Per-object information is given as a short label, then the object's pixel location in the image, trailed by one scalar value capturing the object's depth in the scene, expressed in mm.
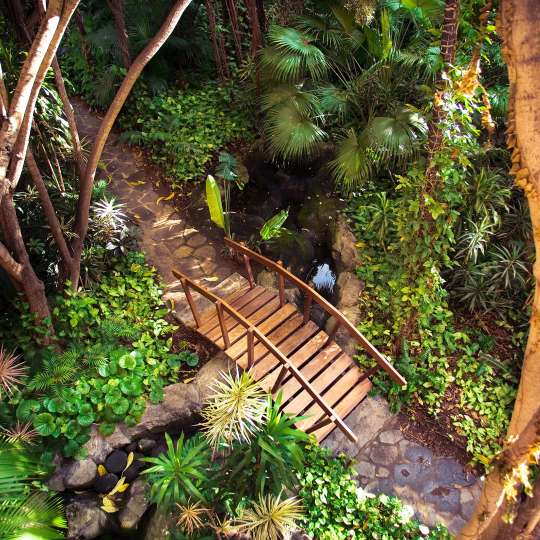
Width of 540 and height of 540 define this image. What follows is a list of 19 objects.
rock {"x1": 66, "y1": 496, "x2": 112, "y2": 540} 3877
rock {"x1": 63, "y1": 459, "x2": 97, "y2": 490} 4035
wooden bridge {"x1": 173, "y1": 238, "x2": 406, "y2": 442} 4098
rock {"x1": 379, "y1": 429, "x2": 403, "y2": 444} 4590
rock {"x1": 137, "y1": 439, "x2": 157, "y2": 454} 4309
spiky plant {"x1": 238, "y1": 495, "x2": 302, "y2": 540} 3420
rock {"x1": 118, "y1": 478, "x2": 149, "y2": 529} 4008
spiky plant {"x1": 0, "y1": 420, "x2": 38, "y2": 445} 3842
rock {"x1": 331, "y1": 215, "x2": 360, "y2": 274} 5602
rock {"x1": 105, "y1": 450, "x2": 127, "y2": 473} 4180
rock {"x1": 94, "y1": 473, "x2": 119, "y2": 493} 4133
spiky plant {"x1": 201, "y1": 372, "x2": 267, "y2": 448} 3467
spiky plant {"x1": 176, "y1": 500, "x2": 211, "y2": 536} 3477
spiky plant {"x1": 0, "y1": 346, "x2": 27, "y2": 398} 3956
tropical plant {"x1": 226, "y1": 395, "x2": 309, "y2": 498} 3402
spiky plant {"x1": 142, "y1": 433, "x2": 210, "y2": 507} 3457
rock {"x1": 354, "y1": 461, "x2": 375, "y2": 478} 4391
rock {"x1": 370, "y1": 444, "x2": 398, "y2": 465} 4477
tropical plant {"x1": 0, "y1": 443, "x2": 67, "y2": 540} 3031
